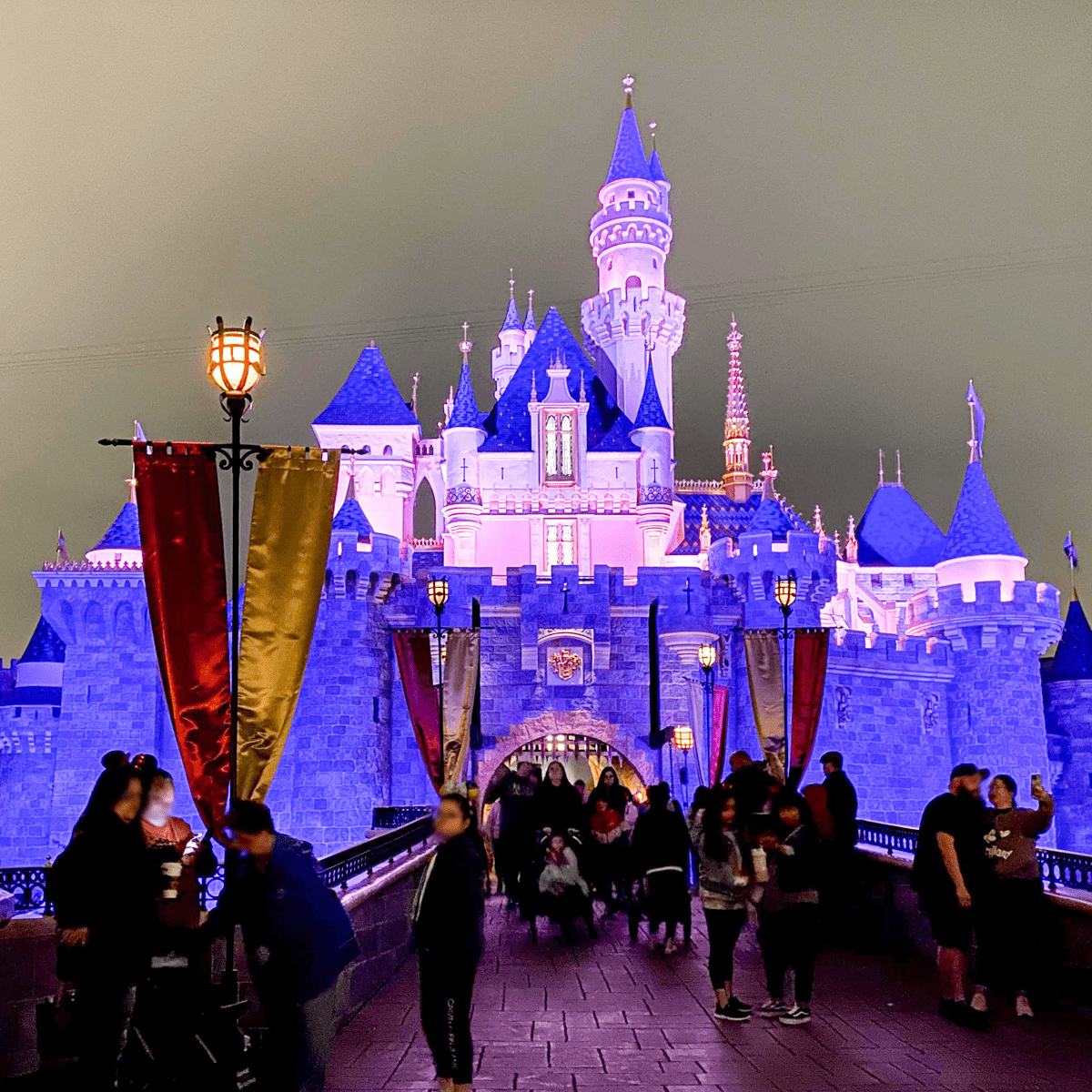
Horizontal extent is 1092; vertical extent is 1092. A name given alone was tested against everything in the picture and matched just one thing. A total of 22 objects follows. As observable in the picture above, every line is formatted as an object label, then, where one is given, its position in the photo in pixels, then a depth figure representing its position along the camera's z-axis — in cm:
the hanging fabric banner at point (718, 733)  2464
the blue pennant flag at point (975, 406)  3406
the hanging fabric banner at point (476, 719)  2456
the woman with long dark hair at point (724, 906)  870
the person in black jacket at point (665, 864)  1234
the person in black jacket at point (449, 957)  611
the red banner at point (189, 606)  779
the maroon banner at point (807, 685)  2156
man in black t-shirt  838
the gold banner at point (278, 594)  791
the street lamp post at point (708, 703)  2812
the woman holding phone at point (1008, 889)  878
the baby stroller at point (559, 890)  1294
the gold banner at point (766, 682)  2172
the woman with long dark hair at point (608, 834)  1429
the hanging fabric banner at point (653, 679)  2634
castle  2955
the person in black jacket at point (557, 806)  1389
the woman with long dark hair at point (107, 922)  591
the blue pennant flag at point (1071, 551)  4078
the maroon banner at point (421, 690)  2200
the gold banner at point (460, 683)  2184
